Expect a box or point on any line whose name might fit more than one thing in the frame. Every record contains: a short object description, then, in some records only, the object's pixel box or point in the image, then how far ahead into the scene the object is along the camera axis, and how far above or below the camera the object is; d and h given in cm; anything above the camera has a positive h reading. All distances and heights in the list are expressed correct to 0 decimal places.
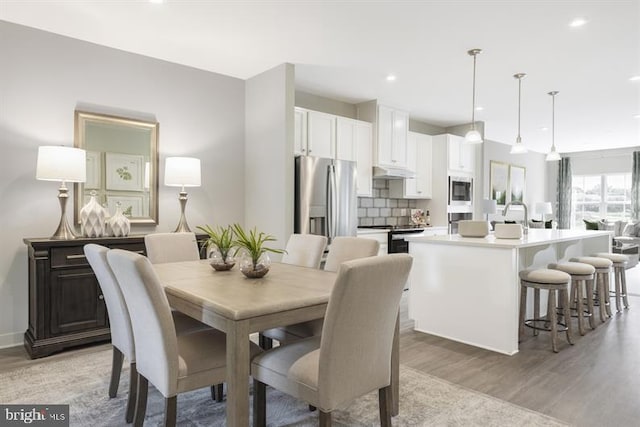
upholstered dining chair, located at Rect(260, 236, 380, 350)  239 -36
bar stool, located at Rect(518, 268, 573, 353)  314 -63
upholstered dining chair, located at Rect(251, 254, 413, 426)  149 -58
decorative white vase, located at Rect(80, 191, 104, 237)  330 -12
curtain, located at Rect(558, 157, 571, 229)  1055 +38
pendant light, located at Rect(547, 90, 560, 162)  504 +111
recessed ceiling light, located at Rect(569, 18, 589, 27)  308 +145
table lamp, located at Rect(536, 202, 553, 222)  953 +1
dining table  154 -40
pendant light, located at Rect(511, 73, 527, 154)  445 +72
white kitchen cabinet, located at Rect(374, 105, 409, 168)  554 +99
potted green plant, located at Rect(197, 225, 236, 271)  245 -29
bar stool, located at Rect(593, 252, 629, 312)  438 -65
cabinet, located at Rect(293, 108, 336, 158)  460 +87
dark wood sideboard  302 -73
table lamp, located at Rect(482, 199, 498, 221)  601 +1
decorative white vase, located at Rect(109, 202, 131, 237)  345 -16
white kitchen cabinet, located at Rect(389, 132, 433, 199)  614 +58
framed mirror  359 +39
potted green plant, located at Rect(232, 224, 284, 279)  221 -30
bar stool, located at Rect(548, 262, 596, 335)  355 -62
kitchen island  309 -64
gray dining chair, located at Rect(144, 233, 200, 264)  296 -32
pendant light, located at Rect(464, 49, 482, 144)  408 +72
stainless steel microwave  649 +28
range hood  554 +49
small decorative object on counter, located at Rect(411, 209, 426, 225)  641 -15
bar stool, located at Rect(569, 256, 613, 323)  407 -72
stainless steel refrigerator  421 +11
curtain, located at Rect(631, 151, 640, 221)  935 +54
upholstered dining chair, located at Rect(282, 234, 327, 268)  286 -32
